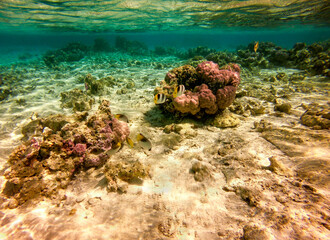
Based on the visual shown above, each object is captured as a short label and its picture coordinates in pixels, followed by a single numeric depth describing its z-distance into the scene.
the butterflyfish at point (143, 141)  3.09
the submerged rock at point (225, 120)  4.62
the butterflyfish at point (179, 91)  3.90
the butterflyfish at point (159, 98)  3.60
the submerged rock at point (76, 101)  6.13
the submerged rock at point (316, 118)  3.74
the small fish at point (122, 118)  4.08
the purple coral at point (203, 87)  4.54
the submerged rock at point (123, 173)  2.89
